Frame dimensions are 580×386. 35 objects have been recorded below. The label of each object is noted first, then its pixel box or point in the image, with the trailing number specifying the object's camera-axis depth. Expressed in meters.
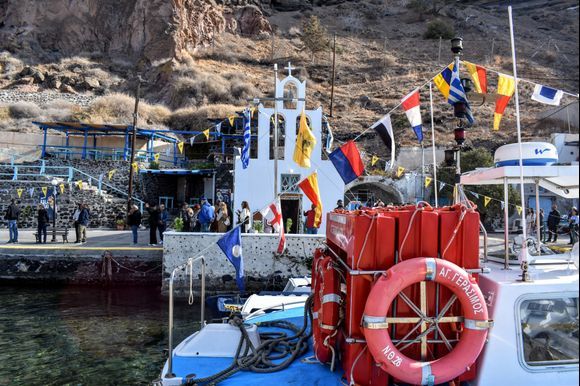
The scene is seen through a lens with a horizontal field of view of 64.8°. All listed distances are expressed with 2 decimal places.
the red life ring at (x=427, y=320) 3.83
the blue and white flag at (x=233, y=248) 6.70
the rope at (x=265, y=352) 4.70
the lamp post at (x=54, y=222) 17.59
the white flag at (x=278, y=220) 9.79
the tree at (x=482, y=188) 23.64
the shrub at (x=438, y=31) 66.56
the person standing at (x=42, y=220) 17.08
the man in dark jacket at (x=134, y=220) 17.11
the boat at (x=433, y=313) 3.91
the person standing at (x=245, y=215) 15.14
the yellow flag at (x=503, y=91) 7.77
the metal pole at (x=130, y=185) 23.86
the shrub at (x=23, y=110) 42.22
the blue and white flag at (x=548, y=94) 7.18
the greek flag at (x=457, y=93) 6.98
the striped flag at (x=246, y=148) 16.75
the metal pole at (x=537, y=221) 5.13
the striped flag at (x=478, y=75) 8.07
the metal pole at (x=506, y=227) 4.79
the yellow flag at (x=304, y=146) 12.35
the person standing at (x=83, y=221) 17.30
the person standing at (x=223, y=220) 15.19
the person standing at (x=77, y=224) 17.33
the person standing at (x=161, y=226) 16.92
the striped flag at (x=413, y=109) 8.03
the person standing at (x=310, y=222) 15.18
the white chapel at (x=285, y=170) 18.69
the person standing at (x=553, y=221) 13.68
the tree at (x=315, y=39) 59.47
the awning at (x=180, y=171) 29.86
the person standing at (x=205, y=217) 15.67
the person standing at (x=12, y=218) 17.00
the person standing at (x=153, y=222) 16.52
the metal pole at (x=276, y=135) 15.45
